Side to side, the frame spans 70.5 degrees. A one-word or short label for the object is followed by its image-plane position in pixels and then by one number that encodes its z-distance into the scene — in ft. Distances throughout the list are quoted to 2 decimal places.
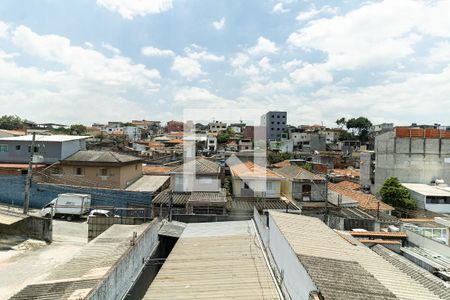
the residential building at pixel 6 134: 110.54
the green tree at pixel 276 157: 166.73
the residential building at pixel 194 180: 75.00
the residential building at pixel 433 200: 83.30
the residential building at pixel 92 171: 78.84
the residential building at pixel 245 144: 191.01
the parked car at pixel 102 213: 61.52
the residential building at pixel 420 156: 101.14
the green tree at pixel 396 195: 85.51
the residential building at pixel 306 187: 77.46
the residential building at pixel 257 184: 74.95
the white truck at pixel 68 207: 65.05
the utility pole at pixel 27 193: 56.84
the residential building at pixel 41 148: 83.66
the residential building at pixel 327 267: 18.11
